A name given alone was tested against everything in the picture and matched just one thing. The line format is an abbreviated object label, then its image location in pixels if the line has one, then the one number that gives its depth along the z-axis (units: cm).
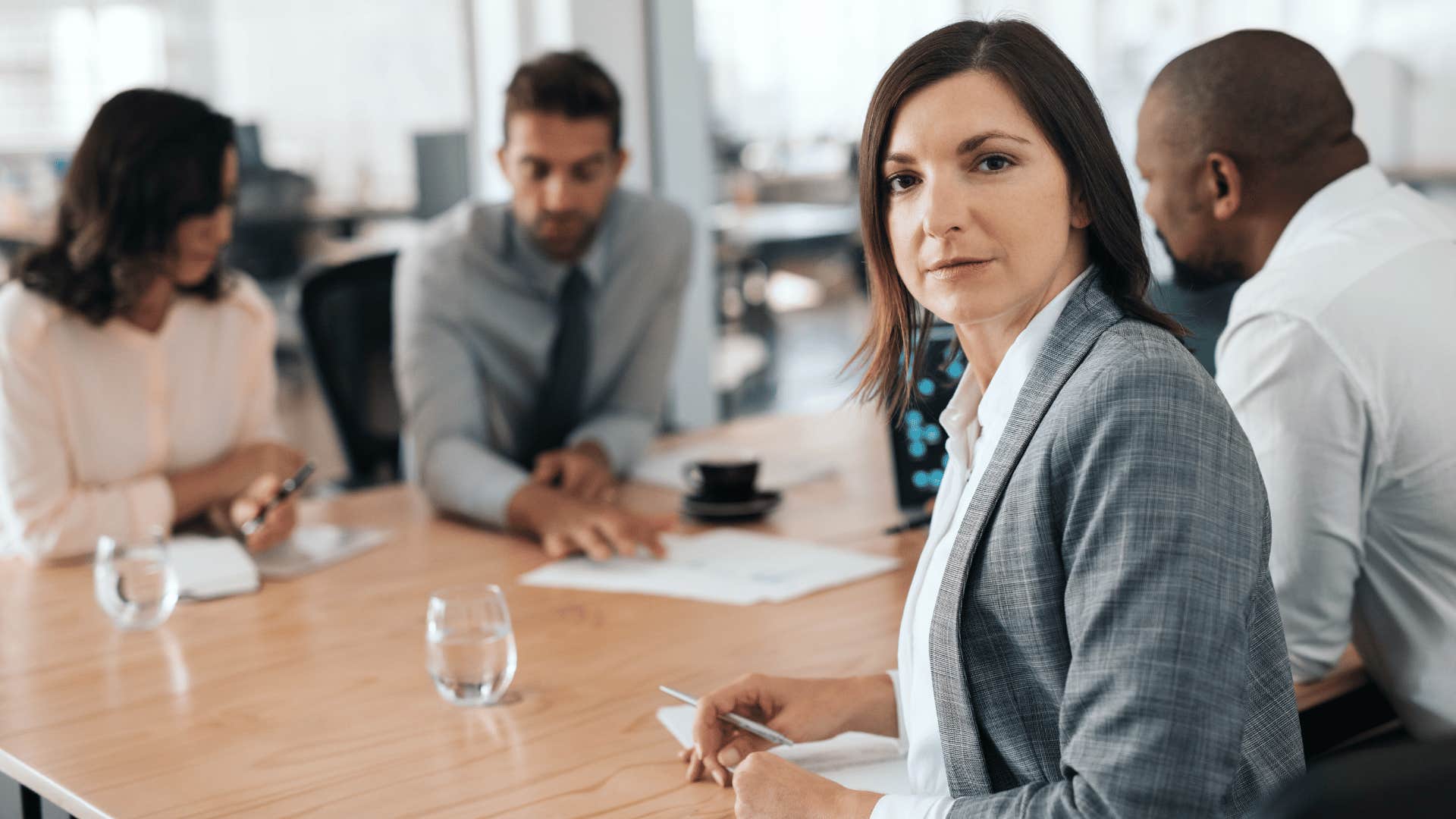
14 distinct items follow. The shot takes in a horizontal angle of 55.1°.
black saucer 224
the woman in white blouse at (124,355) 208
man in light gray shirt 243
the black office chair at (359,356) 289
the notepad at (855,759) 132
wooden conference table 130
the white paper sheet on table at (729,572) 189
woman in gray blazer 96
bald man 149
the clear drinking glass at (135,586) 176
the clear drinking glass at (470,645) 149
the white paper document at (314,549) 202
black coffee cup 226
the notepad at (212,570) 190
